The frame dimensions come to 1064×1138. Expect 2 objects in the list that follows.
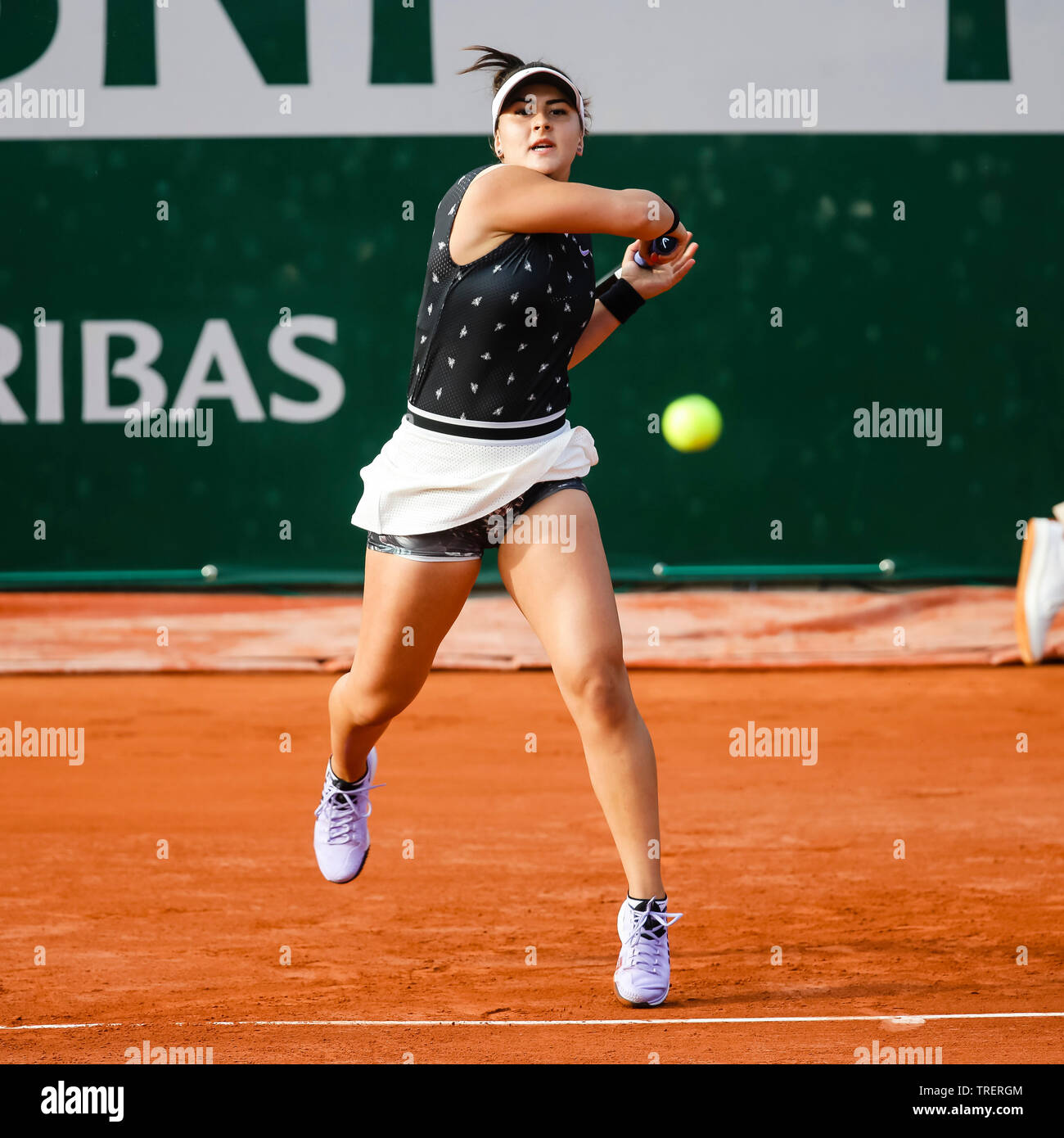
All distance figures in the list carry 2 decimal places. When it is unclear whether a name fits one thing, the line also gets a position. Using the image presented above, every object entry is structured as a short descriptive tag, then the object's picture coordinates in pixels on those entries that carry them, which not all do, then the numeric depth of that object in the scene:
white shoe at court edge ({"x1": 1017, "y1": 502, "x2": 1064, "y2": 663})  9.58
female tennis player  5.41
